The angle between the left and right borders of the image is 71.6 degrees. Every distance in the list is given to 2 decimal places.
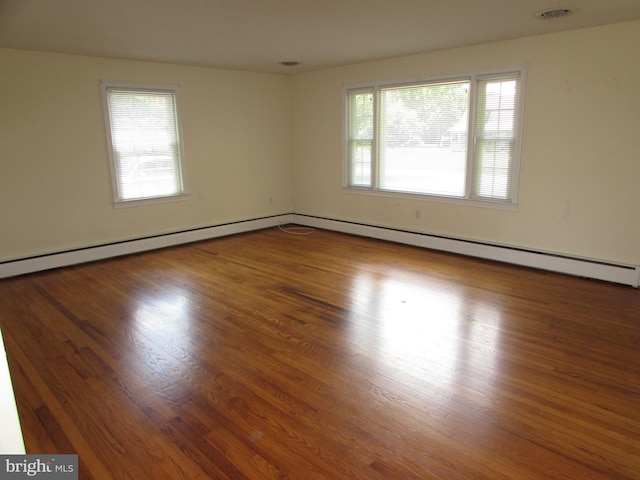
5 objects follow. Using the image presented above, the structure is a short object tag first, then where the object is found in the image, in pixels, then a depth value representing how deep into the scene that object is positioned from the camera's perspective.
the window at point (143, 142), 5.41
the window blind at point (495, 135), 4.82
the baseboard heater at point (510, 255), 4.34
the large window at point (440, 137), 4.91
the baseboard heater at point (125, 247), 4.88
